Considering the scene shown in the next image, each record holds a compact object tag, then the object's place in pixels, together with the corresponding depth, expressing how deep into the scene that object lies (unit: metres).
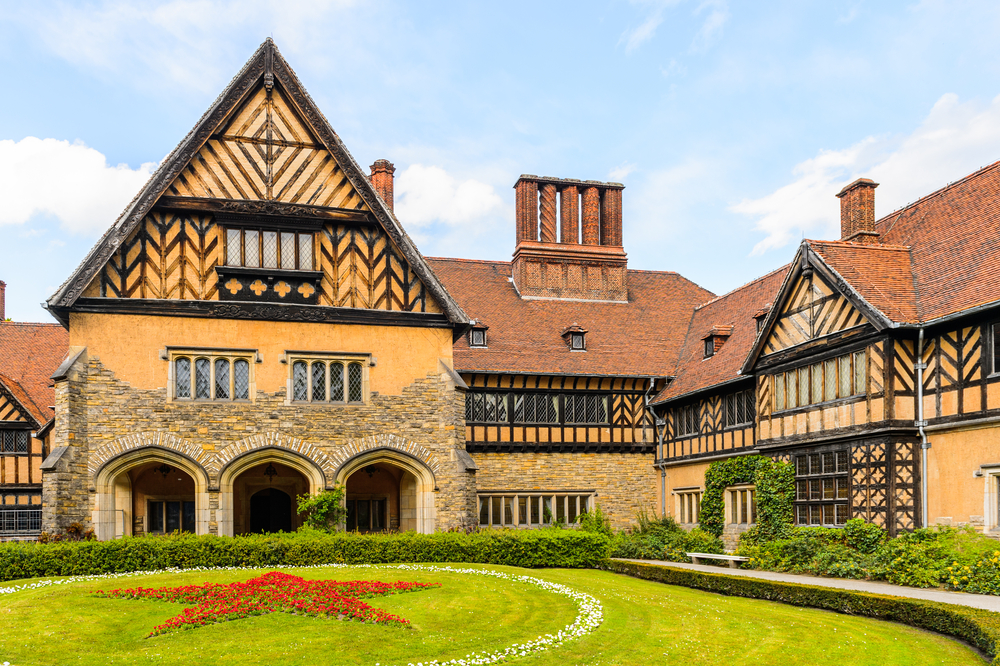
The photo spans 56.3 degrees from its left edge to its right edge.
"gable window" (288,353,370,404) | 24.39
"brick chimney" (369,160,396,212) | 31.70
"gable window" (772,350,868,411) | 20.84
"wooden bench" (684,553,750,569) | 22.78
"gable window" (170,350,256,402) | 23.58
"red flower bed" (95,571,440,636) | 13.68
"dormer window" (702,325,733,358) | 30.02
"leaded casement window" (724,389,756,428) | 26.27
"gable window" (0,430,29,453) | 33.88
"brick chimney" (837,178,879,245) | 25.05
